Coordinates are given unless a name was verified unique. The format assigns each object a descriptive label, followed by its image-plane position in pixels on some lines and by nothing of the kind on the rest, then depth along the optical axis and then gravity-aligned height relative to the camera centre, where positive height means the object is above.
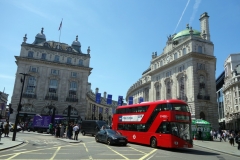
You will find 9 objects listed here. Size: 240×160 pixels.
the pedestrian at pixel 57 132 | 27.42 -1.72
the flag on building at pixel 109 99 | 38.50 +4.28
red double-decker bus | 17.53 +0.02
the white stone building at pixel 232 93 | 63.97 +11.61
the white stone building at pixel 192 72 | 44.78 +12.91
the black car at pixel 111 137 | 18.92 -1.47
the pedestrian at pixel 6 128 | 24.66 -1.37
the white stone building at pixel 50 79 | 55.38 +11.65
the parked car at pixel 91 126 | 33.16 -0.86
